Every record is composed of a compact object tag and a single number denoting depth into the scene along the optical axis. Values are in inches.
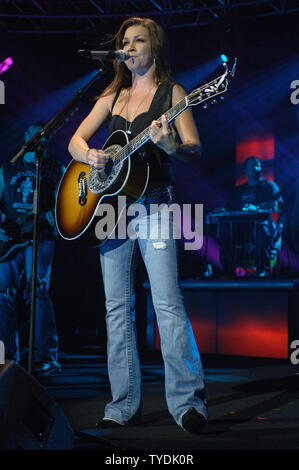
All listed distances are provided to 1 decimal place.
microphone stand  194.5
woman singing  190.4
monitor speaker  123.4
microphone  197.8
